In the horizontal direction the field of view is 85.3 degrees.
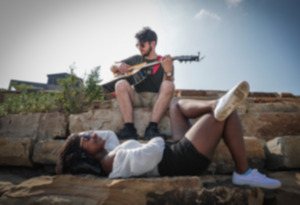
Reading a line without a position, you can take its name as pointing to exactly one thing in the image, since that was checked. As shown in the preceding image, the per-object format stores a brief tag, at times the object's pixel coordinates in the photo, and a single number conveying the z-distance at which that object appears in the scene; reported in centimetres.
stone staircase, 117
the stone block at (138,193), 115
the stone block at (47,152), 210
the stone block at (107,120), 241
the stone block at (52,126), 255
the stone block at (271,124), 224
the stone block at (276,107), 278
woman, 126
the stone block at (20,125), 262
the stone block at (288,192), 121
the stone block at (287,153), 160
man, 219
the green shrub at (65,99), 305
